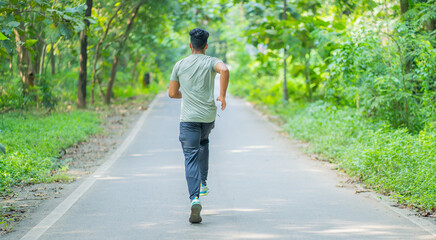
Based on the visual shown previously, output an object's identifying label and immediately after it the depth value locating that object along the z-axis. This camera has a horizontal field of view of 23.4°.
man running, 12.05
